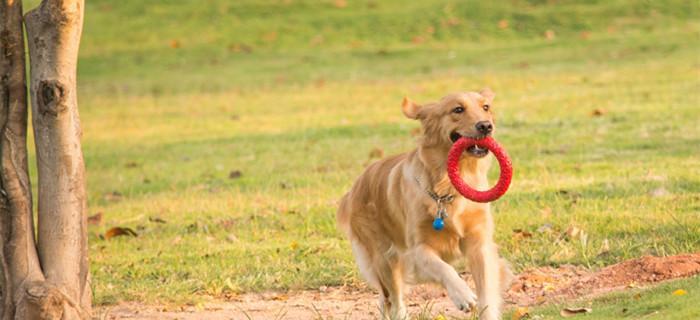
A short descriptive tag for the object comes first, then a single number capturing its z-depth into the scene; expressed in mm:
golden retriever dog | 13562
